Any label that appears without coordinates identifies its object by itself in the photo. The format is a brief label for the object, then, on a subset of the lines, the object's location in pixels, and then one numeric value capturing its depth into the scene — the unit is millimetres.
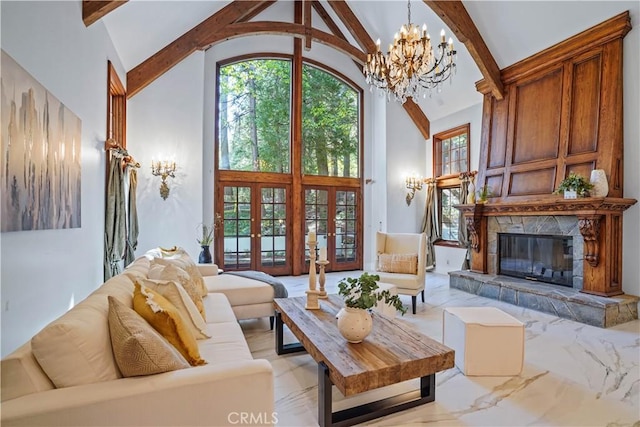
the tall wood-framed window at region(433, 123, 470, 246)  6844
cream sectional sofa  1208
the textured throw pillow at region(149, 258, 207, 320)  2545
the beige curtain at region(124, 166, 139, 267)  4645
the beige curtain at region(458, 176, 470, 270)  6402
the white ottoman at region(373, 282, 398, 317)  3590
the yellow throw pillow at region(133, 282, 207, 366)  1713
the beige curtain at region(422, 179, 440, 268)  7316
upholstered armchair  4320
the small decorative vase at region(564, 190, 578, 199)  4230
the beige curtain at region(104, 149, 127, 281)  3843
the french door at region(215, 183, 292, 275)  6465
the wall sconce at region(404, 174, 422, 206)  7516
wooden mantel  4027
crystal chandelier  3887
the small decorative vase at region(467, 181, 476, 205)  5764
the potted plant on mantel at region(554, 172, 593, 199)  4176
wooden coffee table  1799
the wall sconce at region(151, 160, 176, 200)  5449
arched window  6555
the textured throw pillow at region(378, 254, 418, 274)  4508
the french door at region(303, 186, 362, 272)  7168
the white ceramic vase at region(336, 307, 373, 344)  2123
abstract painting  1745
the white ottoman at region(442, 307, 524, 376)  2594
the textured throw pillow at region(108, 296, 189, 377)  1404
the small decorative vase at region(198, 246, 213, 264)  5516
